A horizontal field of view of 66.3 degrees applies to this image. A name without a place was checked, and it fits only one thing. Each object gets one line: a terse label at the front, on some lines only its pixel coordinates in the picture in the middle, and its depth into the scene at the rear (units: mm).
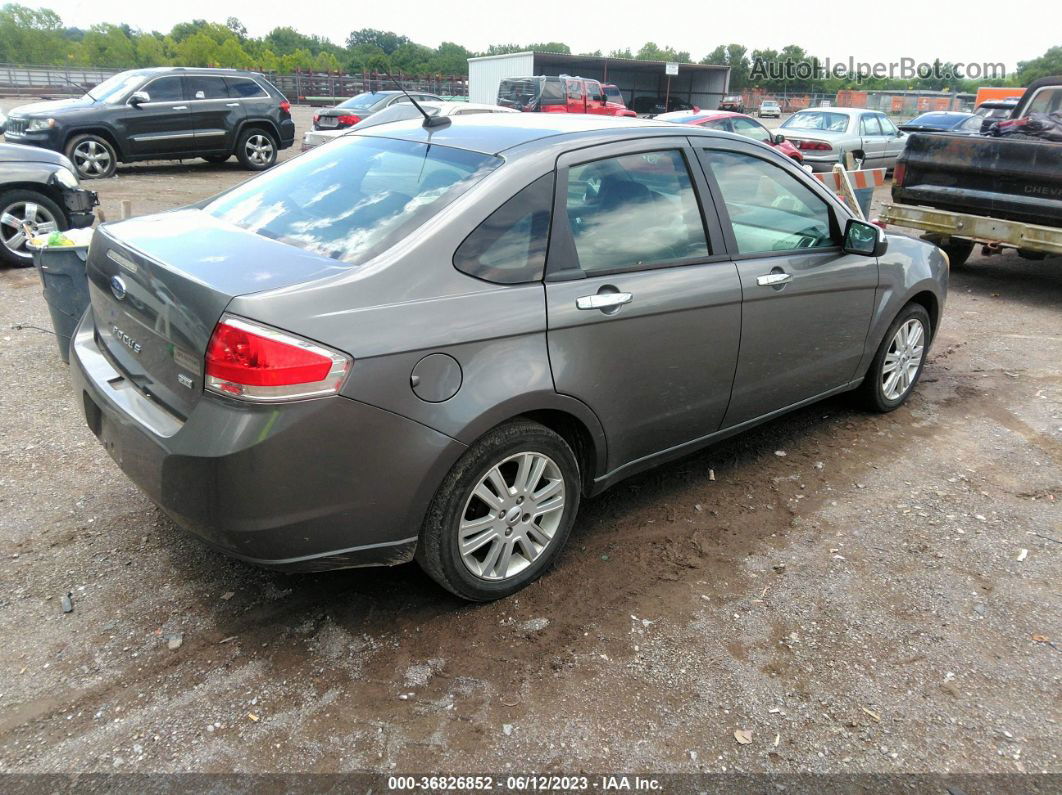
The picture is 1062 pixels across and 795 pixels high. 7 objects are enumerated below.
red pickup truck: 21281
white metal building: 34844
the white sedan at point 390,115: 13094
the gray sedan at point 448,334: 2520
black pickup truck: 7477
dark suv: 13352
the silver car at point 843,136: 14883
